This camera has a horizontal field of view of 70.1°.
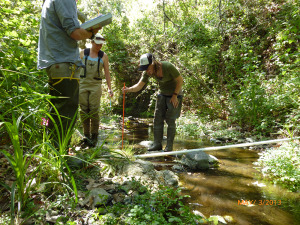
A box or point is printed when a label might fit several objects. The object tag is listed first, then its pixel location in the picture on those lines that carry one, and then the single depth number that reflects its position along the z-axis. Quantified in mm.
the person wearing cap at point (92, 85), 4031
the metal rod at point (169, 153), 3511
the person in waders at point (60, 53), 2295
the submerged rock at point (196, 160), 3713
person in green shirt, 4180
